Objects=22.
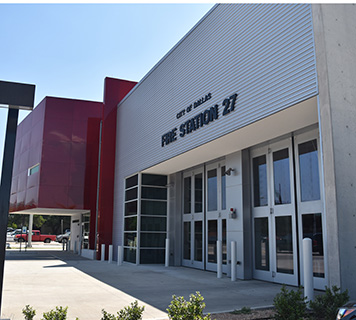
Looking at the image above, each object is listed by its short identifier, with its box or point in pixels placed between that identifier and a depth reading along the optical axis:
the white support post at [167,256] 17.62
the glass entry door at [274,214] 11.46
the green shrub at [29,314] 5.54
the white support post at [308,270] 7.97
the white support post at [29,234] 36.53
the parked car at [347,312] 4.10
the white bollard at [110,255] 20.41
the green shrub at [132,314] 5.32
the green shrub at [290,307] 6.20
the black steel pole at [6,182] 6.09
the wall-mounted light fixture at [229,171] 13.82
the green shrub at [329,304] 6.49
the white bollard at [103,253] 21.58
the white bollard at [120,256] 18.83
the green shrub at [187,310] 5.13
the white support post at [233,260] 12.50
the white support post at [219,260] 13.31
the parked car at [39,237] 49.00
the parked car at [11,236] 54.34
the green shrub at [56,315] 5.04
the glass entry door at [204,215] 15.48
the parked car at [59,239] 49.52
